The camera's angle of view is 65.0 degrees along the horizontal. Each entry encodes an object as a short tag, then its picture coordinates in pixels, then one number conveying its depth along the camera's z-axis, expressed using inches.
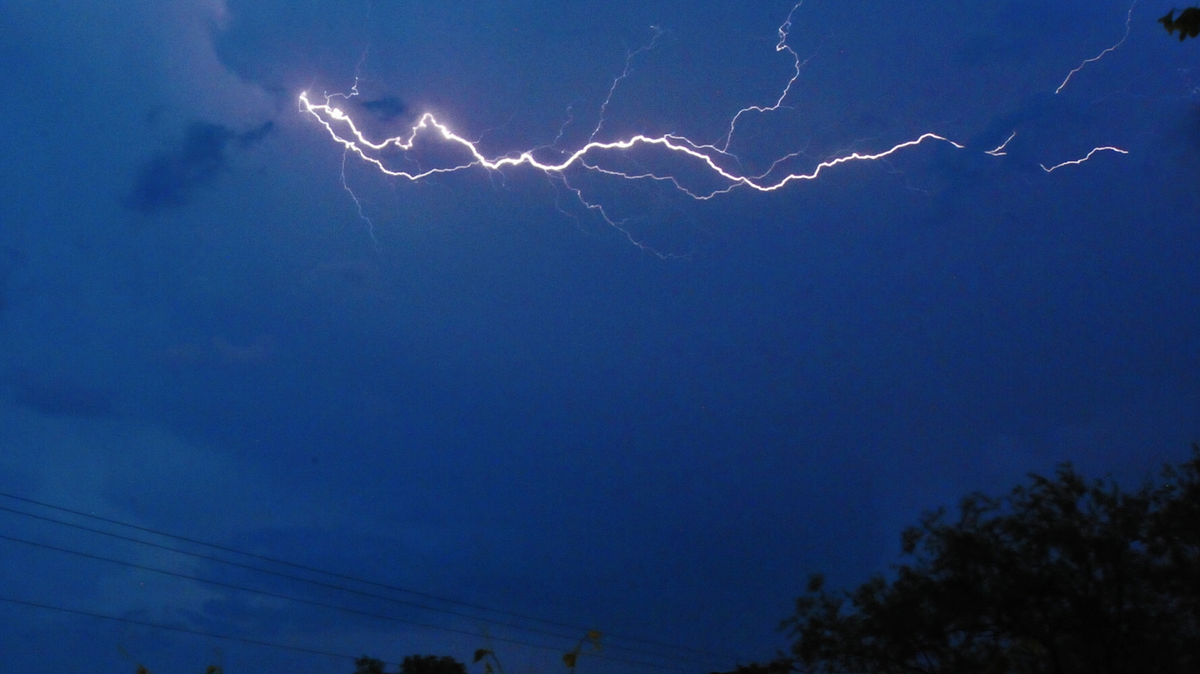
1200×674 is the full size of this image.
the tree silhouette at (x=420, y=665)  1187.3
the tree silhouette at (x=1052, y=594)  579.2
